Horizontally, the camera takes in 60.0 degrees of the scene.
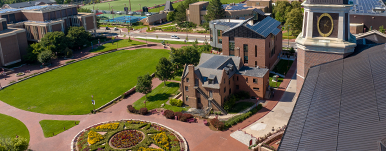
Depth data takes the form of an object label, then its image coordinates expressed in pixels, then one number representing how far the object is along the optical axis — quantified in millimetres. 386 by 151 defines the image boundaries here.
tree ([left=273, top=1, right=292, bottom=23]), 141375
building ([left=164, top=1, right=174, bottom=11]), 182375
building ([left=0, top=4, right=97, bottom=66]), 109125
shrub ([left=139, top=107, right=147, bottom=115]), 66625
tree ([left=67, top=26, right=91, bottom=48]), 116150
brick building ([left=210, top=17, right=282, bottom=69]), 81688
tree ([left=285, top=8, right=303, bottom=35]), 117750
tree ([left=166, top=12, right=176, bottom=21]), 170875
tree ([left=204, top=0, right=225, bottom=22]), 139875
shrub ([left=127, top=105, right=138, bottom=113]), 67762
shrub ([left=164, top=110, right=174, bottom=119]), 64300
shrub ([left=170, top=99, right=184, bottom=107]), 68812
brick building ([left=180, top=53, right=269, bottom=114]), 65625
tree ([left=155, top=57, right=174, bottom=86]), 77875
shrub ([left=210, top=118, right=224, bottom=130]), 58688
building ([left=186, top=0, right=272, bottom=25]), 142250
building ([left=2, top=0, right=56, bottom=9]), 179225
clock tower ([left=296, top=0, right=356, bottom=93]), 48438
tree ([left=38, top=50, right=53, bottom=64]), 99438
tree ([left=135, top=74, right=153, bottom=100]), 72438
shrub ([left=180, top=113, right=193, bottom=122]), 62816
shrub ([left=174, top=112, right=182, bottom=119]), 63750
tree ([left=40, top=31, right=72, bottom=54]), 107438
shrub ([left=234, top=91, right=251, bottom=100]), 71062
